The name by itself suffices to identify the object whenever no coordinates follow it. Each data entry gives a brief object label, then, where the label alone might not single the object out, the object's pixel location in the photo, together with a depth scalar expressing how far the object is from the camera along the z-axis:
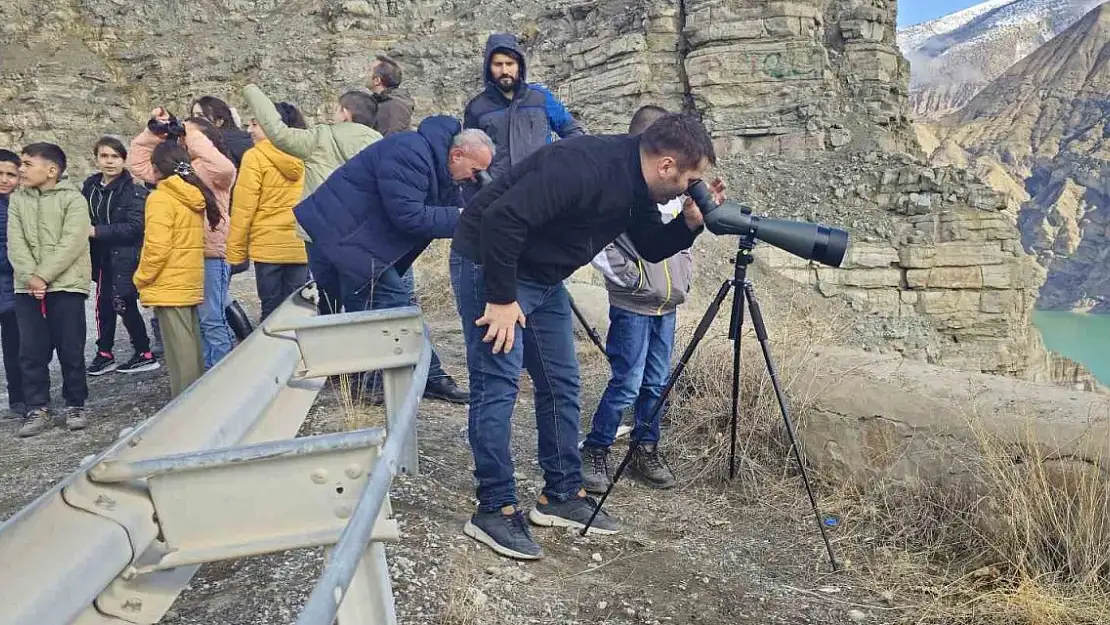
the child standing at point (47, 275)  4.80
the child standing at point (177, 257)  4.54
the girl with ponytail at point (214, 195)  4.95
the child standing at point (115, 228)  5.53
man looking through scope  2.89
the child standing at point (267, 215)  5.06
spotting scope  3.25
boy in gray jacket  3.96
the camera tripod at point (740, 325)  3.29
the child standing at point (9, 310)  4.99
